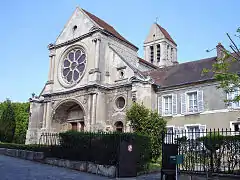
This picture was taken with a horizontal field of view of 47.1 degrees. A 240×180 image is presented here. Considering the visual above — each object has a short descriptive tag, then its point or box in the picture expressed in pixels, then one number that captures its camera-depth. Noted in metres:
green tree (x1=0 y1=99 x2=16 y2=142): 25.27
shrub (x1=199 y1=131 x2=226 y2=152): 9.35
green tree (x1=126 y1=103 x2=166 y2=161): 16.81
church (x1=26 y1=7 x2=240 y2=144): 18.36
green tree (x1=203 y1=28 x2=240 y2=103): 10.84
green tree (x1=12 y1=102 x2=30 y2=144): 35.31
